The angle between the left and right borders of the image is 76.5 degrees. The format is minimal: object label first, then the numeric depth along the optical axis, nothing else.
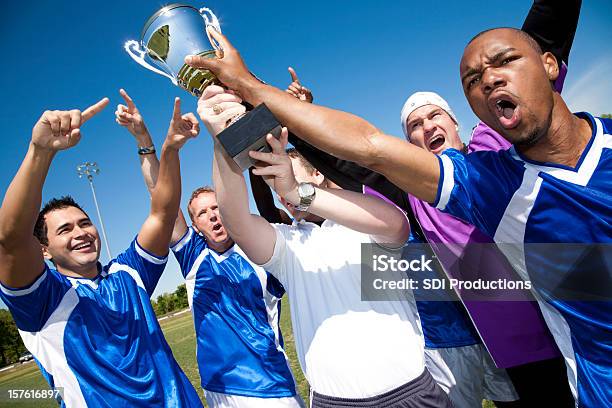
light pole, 48.33
